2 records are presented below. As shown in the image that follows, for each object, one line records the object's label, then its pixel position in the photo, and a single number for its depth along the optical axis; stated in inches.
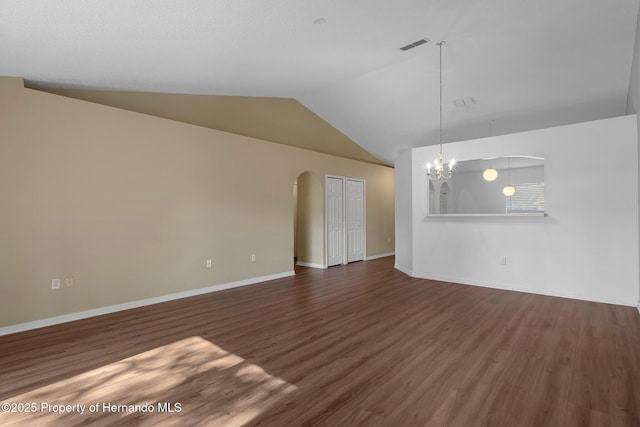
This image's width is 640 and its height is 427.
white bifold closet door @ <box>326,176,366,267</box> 295.4
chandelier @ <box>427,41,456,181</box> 176.2
